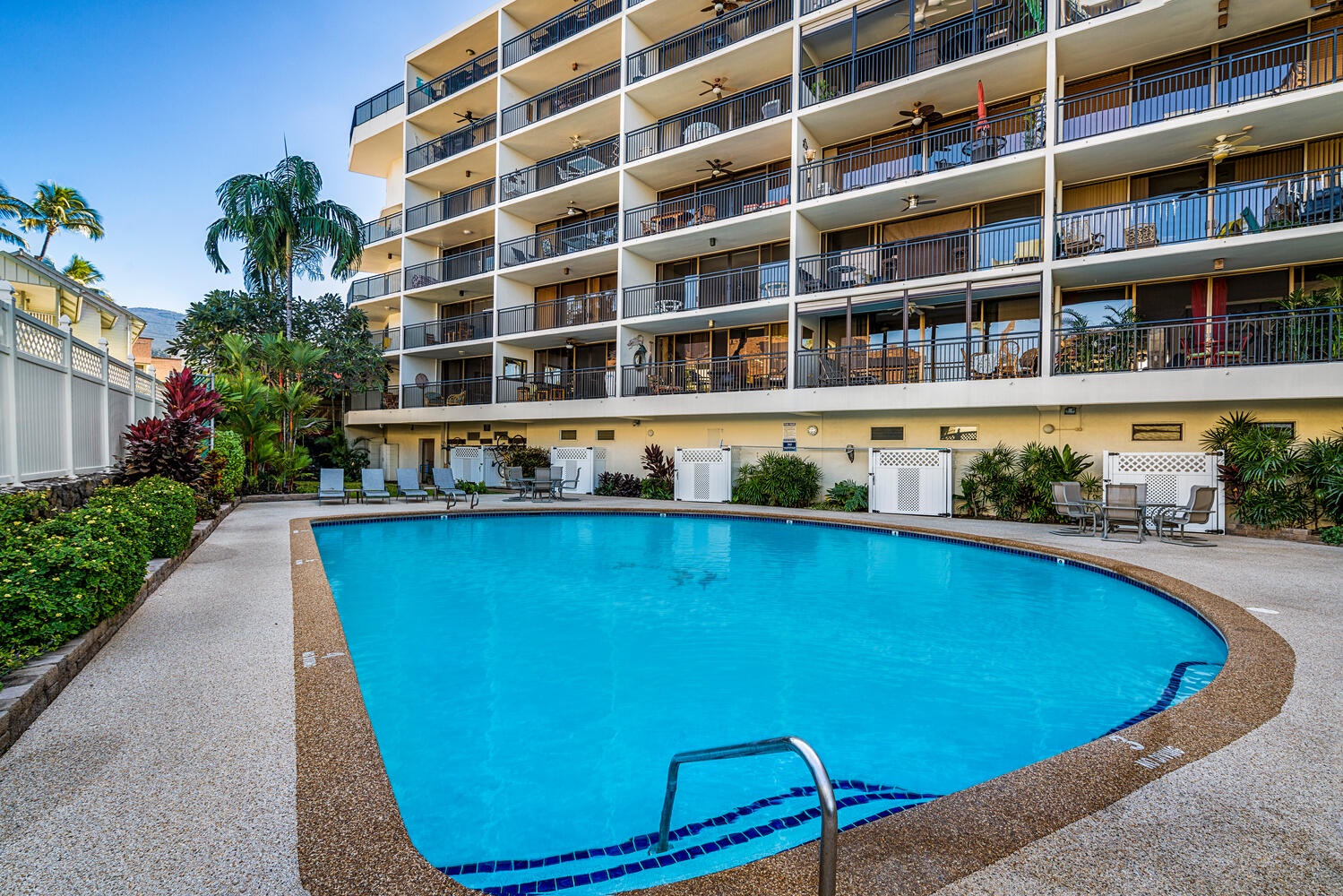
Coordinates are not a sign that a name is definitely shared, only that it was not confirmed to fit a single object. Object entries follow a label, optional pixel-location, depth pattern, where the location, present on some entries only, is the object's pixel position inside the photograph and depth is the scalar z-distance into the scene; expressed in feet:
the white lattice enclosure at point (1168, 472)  38.70
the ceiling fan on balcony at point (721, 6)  55.91
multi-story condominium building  38.34
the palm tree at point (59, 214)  99.35
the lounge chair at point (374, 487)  52.87
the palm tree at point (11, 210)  88.12
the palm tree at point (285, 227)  78.95
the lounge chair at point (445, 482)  52.13
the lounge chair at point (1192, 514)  33.83
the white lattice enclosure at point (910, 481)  47.37
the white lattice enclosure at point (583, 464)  64.90
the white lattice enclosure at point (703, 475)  56.54
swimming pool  10.63
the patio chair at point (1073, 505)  36.29
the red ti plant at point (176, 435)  31.42
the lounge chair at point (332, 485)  51.93
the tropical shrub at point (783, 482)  53.06
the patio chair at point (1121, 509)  34.60
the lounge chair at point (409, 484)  54.15
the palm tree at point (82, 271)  100.83
